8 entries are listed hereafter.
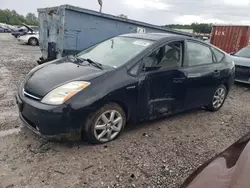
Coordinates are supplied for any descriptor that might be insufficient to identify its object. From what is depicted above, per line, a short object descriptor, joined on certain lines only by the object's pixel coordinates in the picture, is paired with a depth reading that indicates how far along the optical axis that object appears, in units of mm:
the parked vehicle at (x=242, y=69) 5792
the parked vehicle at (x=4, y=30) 30799
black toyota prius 2260
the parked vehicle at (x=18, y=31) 18631
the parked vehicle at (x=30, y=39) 14245
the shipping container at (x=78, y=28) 4975
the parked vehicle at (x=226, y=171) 1179
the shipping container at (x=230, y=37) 9658
